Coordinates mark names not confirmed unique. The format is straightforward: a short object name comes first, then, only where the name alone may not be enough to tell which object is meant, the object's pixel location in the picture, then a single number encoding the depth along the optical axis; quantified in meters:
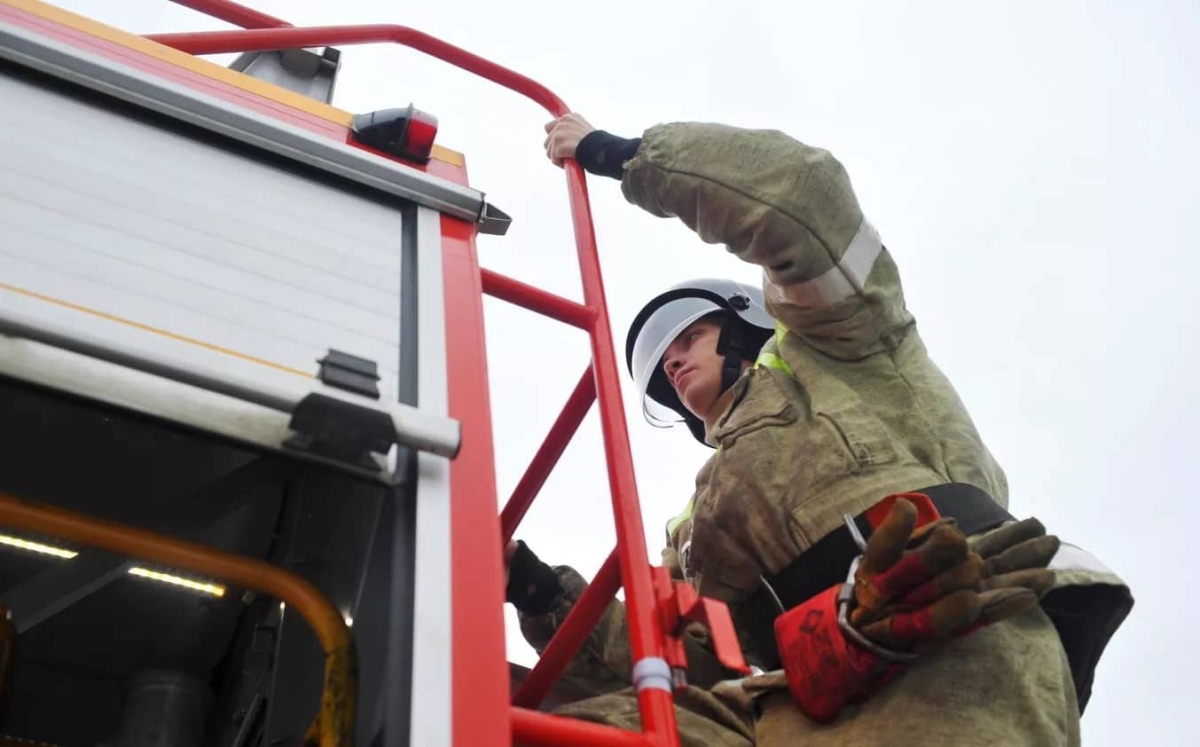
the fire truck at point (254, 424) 1.09
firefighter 1.69
